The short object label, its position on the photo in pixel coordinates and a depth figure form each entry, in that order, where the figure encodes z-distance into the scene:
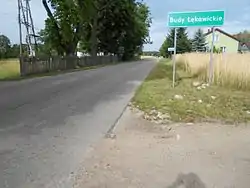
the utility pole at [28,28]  18.84
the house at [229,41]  53.63
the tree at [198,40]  48.41
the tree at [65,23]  19.62
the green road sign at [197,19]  7.96
